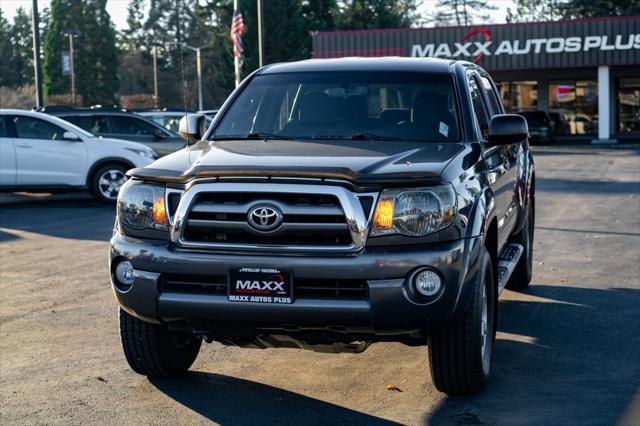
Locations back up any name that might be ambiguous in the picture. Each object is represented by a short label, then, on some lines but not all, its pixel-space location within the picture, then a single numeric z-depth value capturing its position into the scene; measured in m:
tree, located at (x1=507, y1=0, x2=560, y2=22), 85.06
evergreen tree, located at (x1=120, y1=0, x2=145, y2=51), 112.31
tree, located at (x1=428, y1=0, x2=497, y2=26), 84.06
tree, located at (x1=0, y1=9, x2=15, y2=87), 107.62
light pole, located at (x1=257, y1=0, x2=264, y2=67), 32.56
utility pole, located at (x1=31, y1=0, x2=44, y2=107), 26.00
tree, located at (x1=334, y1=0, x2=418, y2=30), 63.25
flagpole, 31.85
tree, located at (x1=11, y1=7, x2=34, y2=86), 113.12
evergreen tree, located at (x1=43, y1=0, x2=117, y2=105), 93.38
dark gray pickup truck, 5.07
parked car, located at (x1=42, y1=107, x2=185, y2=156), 20.17
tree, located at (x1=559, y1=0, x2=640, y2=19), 62.34
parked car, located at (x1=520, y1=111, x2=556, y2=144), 42.53
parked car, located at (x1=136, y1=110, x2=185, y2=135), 24.16
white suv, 17.00
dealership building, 42.25
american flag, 31.89
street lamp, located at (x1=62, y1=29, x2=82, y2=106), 55.42
